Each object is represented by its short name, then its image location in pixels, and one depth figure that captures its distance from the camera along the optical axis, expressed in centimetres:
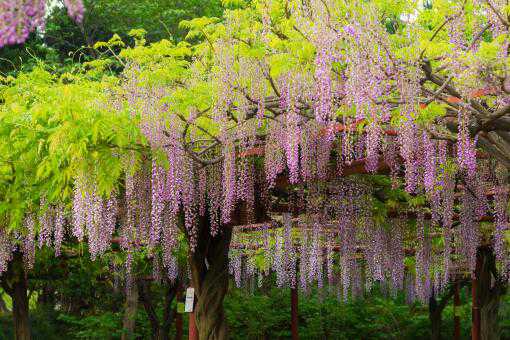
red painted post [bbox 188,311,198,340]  811
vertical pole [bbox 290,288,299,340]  1346
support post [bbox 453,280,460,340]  1555
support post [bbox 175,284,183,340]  1302
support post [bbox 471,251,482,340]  1168
